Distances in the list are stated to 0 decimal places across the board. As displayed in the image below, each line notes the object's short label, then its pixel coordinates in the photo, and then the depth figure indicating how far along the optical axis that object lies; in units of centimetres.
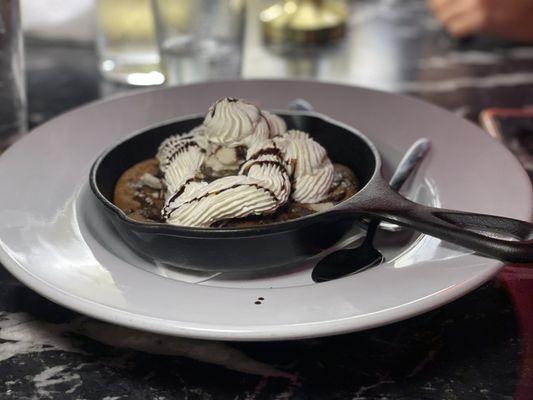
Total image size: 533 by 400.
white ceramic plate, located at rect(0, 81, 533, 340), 57
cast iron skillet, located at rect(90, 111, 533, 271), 62
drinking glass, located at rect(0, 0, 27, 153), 107
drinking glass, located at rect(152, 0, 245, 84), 129
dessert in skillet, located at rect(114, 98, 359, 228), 69
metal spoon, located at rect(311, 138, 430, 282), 67
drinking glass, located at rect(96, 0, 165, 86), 128
